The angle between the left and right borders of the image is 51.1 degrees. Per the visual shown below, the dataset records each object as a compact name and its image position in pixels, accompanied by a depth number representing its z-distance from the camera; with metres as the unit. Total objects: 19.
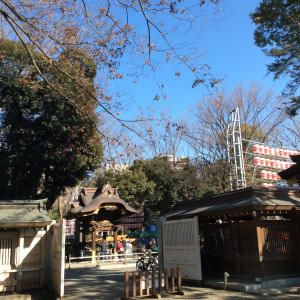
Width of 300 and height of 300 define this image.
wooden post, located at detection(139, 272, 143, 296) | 9.26
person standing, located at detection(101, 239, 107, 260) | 24.41
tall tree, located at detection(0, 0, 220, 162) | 6.82
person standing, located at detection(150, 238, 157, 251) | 28.42
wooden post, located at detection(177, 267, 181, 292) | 9.97
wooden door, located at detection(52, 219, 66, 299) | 9.04
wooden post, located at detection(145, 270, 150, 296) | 9.39
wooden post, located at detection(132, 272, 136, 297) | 8.78
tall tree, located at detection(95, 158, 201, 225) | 30.69
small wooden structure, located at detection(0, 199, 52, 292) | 10.09
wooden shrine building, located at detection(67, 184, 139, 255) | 23.14
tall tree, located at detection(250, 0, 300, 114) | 9.95
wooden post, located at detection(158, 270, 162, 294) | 9.58
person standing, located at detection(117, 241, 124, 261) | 27.43
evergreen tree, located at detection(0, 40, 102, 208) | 16.06
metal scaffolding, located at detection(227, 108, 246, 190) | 23.67
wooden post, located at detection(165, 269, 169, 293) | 9.85
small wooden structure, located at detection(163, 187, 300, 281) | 10.68
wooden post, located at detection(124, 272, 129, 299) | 8.98
